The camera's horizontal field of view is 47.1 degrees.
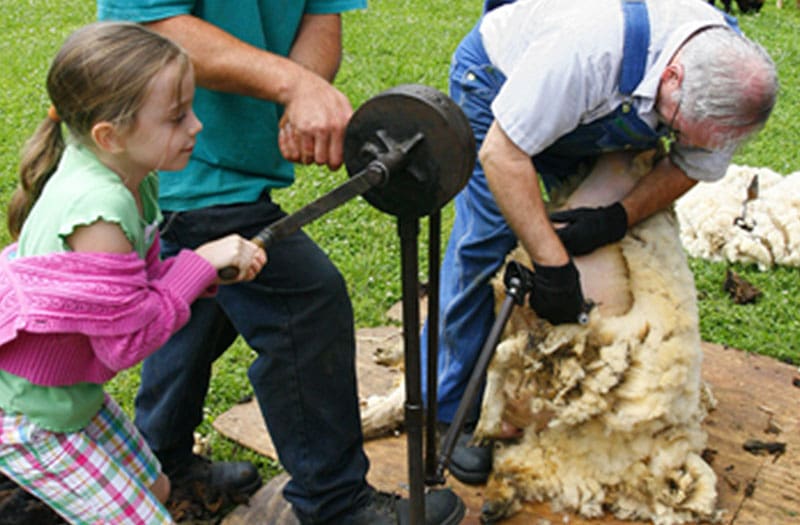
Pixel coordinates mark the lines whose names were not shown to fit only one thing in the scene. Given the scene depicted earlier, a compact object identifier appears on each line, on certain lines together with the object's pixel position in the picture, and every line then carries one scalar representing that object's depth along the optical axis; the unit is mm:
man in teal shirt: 2295
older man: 2523
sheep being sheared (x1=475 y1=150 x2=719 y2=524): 2822
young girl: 1964
